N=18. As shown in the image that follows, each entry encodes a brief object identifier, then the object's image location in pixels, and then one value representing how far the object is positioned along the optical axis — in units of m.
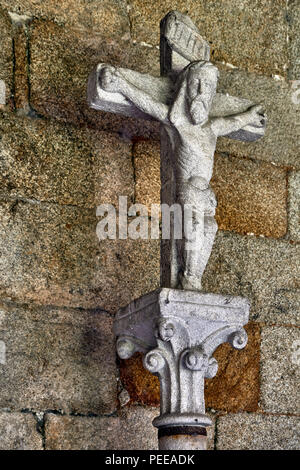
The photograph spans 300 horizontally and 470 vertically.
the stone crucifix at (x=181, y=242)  3.20
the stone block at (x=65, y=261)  3.63
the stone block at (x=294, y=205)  4.30
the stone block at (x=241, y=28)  4.32
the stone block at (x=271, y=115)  4.34
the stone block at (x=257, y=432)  3.87
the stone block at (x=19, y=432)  3.44
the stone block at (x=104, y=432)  3.53
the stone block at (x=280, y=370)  3.99
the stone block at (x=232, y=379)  3.76
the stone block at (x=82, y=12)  3.97
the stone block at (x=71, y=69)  3.89
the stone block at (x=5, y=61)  3.83
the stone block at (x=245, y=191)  4.06
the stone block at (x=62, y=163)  3.74
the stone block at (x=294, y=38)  4.54
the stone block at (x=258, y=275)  4.06
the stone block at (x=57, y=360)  3.51
